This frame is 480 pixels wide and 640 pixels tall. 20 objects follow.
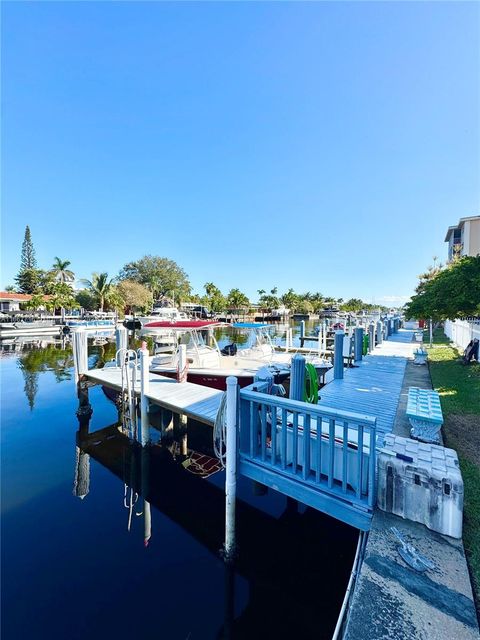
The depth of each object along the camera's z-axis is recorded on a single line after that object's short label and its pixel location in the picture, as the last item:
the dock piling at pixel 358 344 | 11.86
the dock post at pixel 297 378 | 4.94
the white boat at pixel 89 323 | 33.72
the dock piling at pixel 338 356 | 8.73
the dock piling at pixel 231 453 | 4.02
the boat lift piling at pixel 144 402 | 7.30
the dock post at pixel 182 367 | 8.59
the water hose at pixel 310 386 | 5.32
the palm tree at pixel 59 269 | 53.00
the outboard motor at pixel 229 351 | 13.45
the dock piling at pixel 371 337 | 15.09
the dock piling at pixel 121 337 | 10.04
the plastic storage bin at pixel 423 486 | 2.66
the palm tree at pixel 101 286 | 45.72
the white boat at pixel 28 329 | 32.75
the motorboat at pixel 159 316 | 36.70
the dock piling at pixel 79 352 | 9.54
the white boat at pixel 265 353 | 11.48
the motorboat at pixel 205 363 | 9.59
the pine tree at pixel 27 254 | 63.44
